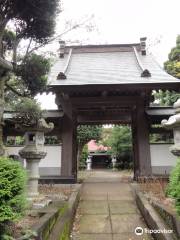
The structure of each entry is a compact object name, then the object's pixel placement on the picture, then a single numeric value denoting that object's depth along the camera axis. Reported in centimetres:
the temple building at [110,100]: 925
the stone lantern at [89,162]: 3187
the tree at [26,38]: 586
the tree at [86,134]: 2361
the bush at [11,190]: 320
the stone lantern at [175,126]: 618
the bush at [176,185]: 349
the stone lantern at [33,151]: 662
